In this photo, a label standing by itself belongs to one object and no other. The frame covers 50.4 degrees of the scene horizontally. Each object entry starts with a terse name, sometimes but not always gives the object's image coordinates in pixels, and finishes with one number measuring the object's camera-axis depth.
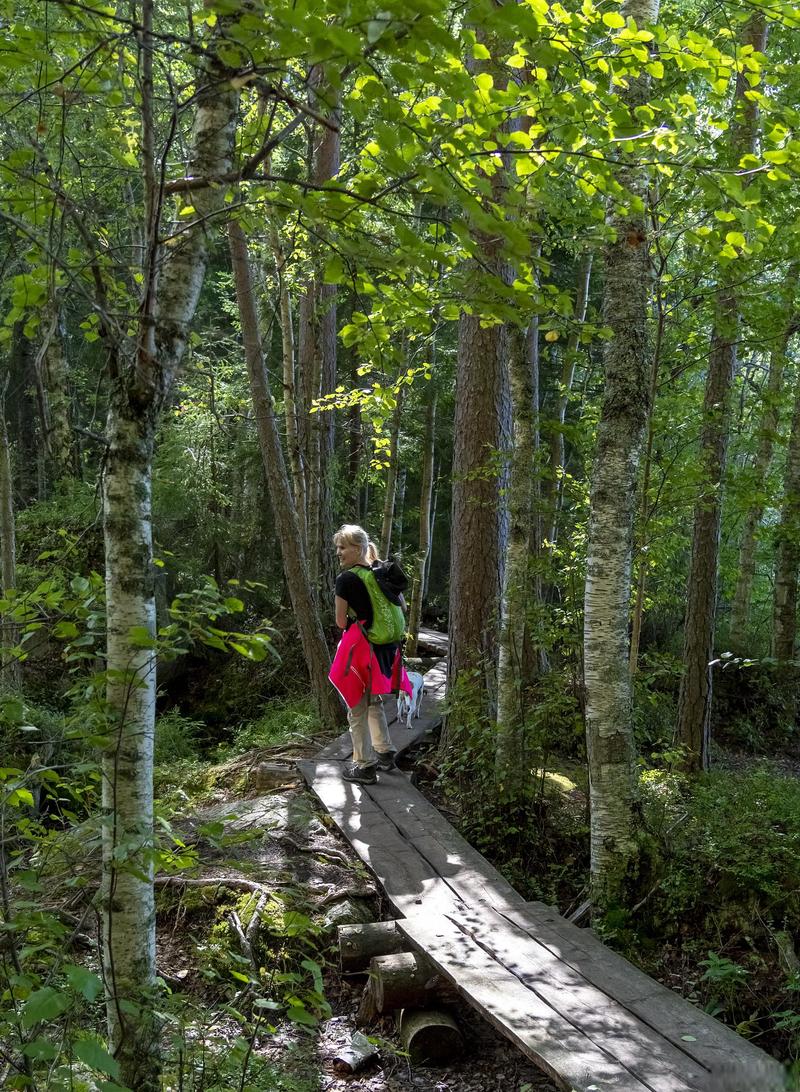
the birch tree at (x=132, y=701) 3.03
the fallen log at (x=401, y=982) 4.91
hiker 7.66
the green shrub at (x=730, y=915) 4.74
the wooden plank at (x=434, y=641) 17.03
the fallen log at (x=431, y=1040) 4.70
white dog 10.46
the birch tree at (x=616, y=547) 5.75
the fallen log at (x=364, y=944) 5.36
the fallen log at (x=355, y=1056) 4.50
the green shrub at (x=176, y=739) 11.31
